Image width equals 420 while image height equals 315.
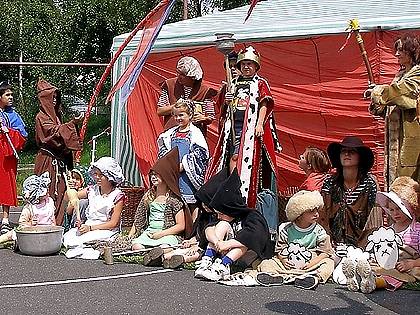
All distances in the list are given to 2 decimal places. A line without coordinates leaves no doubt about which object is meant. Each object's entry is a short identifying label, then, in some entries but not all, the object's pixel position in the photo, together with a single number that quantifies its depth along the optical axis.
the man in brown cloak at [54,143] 11.48
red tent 10.71
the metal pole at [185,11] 25.66
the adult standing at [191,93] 10.49
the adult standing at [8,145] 12.11
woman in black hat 9.21
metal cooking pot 9.72
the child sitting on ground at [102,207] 10.15
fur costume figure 9.49
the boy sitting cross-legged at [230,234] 8.23
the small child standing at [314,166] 9.75
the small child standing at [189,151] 10.12
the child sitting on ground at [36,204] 10.27
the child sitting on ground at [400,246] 7.75
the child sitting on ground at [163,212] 9.66
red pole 8.62
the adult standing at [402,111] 8.23
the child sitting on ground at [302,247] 8.21
